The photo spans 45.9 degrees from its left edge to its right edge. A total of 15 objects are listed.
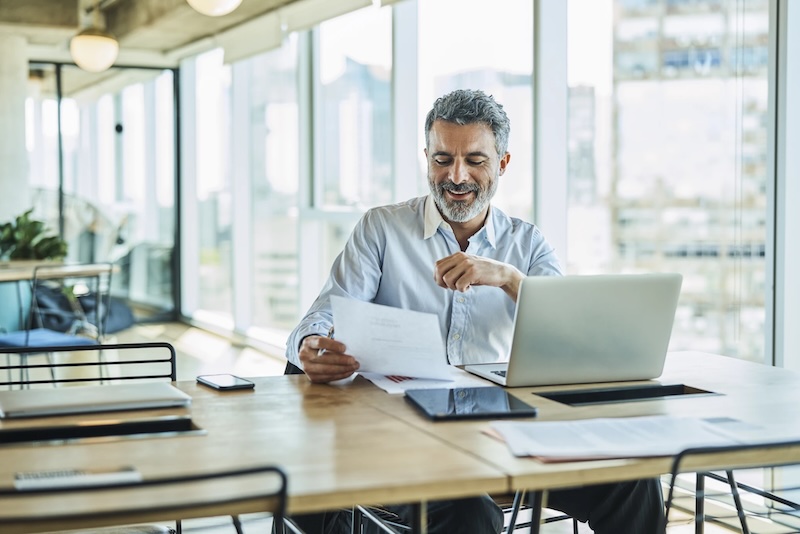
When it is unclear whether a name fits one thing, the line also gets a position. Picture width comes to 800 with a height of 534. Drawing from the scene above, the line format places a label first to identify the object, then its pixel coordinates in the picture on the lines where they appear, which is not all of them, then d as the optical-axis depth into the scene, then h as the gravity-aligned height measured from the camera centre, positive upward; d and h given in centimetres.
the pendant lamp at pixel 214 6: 442 +111
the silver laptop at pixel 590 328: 192 -18
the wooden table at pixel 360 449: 132 -33
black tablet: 174 -31
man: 245 -2
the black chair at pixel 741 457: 139 -34
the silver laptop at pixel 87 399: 174 -30
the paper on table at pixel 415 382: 204 -31
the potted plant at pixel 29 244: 616 -1
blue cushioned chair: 475 -48
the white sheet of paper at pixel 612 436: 147 -32
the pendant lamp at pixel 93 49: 671 +138
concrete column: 797 +100
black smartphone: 203 -31
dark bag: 725 -54
